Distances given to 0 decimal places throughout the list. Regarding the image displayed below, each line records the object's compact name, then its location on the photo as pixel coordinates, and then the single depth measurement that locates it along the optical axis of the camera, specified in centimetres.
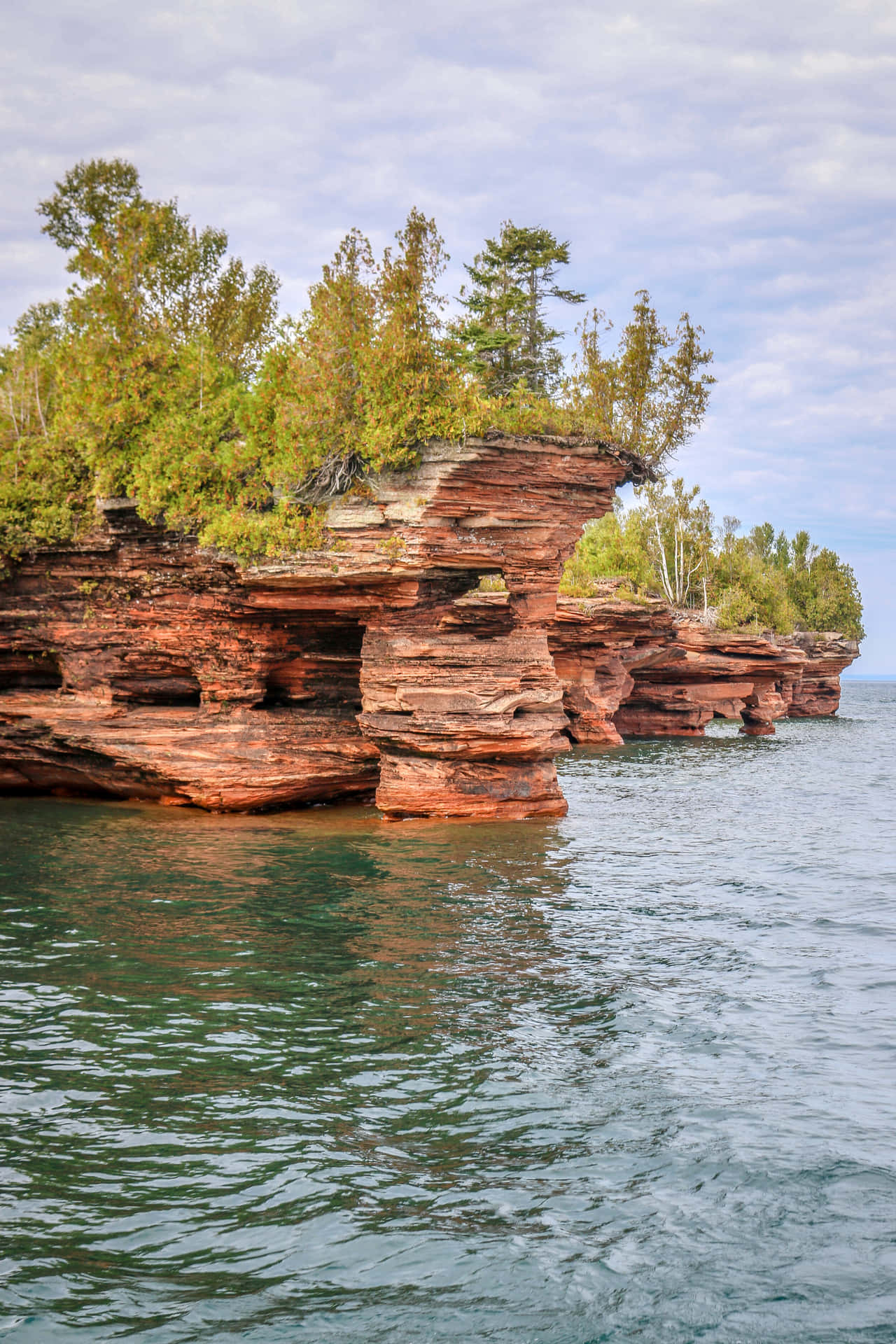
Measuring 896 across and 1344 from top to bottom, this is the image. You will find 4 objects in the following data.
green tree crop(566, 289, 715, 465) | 3881
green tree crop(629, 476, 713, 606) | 6761
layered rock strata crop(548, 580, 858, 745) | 4384
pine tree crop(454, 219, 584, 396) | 3594
